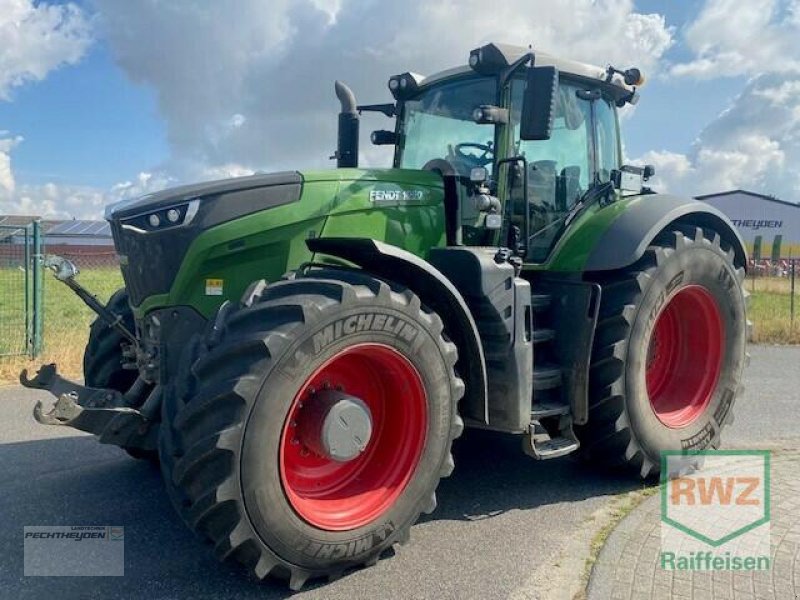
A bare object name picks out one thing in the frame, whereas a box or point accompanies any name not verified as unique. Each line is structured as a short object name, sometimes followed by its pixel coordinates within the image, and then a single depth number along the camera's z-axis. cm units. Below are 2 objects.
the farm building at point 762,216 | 5122
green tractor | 306
